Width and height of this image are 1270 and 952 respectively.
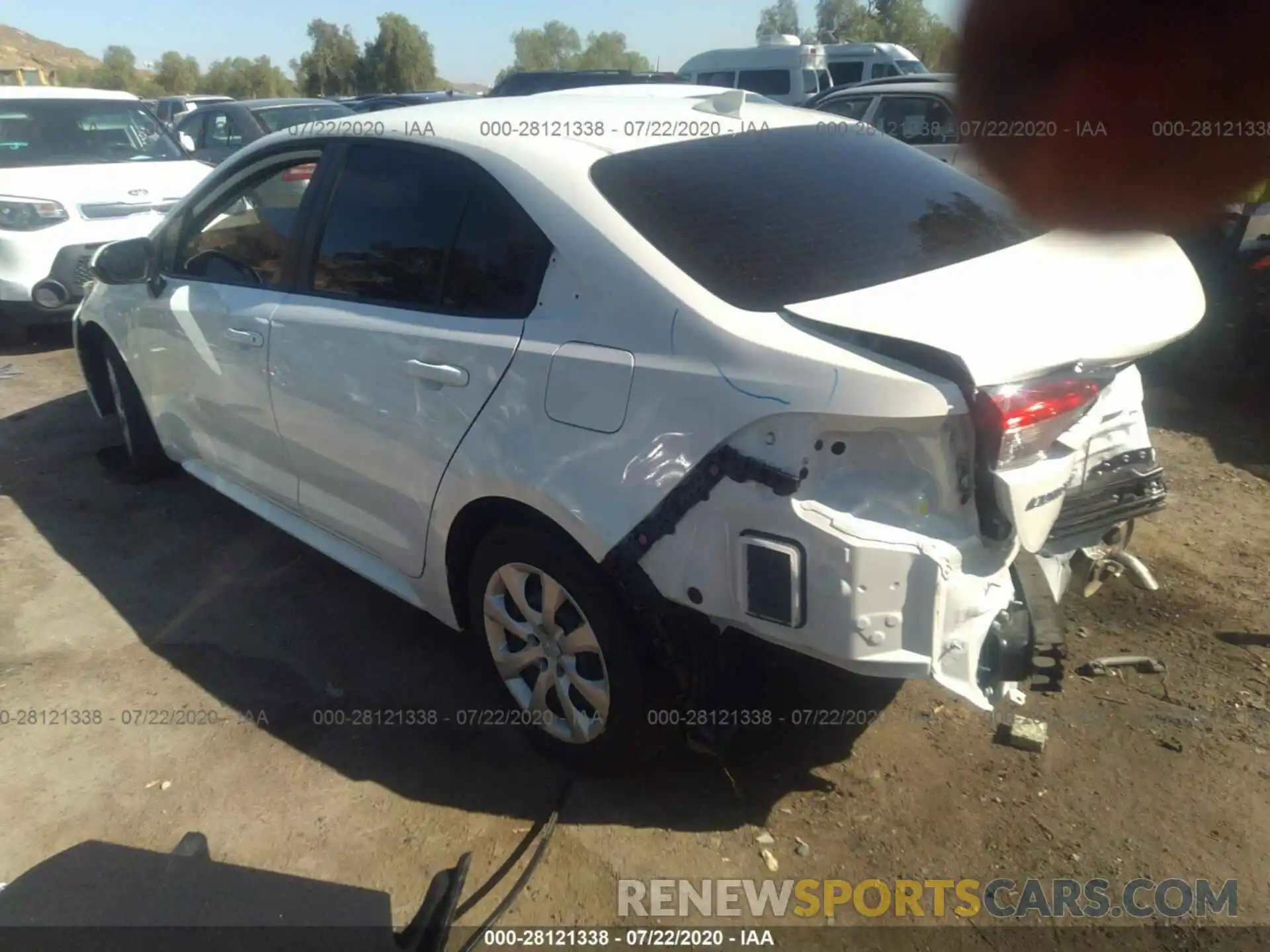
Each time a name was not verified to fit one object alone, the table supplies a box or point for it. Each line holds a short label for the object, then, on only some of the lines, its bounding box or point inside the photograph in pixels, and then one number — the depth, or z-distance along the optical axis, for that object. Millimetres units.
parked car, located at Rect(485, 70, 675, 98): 12570
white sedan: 1995
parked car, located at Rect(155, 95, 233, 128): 19547
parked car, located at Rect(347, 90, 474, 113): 13531
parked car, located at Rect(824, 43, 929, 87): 17938
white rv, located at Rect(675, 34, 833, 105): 16453
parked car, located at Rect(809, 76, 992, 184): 7499
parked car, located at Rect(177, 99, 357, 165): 11219
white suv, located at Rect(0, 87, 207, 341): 7023
